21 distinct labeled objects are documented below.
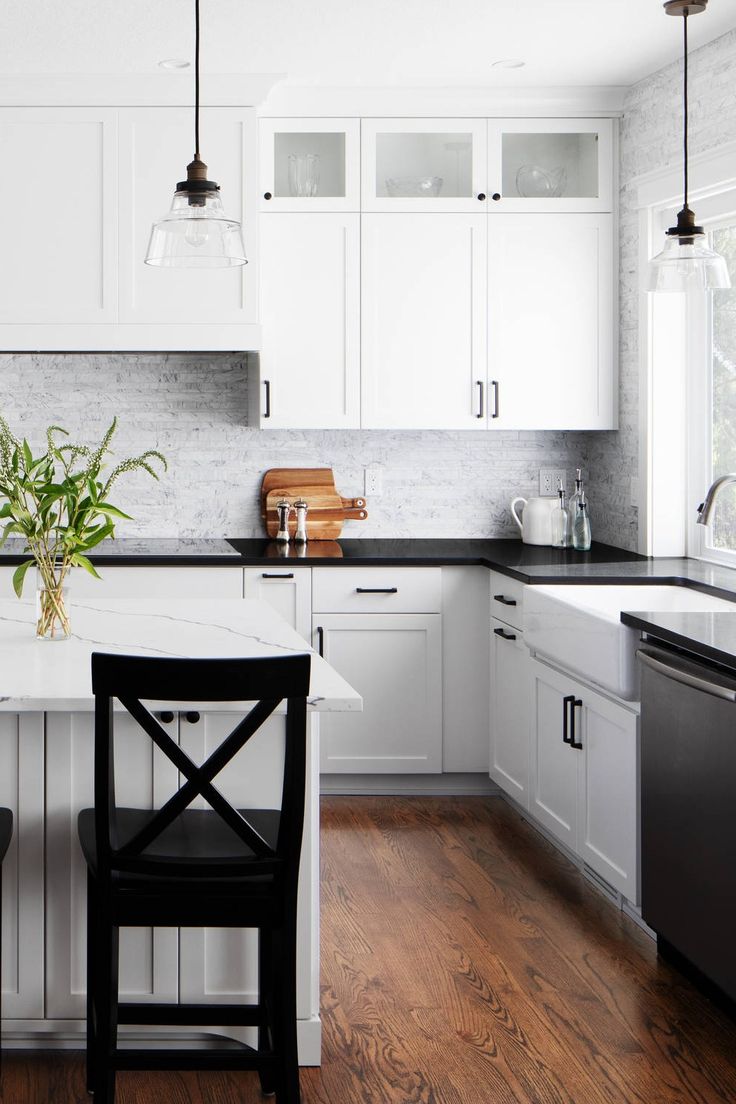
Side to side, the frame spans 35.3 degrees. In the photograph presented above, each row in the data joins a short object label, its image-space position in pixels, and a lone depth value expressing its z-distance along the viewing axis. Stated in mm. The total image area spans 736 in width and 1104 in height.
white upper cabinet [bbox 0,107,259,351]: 4238
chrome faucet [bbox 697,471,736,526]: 3191
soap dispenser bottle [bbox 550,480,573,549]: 4629
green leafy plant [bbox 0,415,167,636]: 2691
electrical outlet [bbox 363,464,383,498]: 4852
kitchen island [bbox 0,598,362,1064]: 2355
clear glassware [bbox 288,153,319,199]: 4391
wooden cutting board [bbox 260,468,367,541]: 4746
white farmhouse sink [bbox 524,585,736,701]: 3010
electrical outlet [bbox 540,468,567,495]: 4902
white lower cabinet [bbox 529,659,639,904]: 3029
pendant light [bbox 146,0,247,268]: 2373
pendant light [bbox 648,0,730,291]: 2861
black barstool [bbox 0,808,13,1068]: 2168
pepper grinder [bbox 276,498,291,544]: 4648
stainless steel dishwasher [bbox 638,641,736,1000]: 2439
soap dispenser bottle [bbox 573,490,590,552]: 4480
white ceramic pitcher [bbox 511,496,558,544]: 4637
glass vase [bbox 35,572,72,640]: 2740
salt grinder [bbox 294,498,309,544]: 4637
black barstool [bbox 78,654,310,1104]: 1906
